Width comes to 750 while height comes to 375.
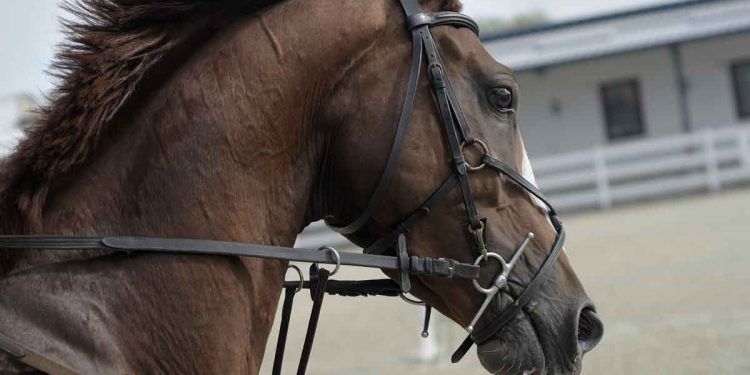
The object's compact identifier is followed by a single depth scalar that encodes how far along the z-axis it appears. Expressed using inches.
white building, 1123.3
